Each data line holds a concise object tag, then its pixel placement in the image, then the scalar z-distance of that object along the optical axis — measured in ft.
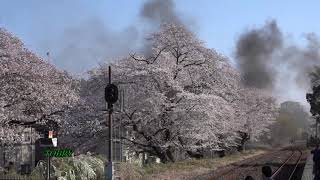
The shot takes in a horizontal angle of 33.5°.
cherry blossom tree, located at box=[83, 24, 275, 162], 112.47
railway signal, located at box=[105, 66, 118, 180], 56.39
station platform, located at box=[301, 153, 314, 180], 73.29
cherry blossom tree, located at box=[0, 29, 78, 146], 87.15
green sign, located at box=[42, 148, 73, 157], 50.96
